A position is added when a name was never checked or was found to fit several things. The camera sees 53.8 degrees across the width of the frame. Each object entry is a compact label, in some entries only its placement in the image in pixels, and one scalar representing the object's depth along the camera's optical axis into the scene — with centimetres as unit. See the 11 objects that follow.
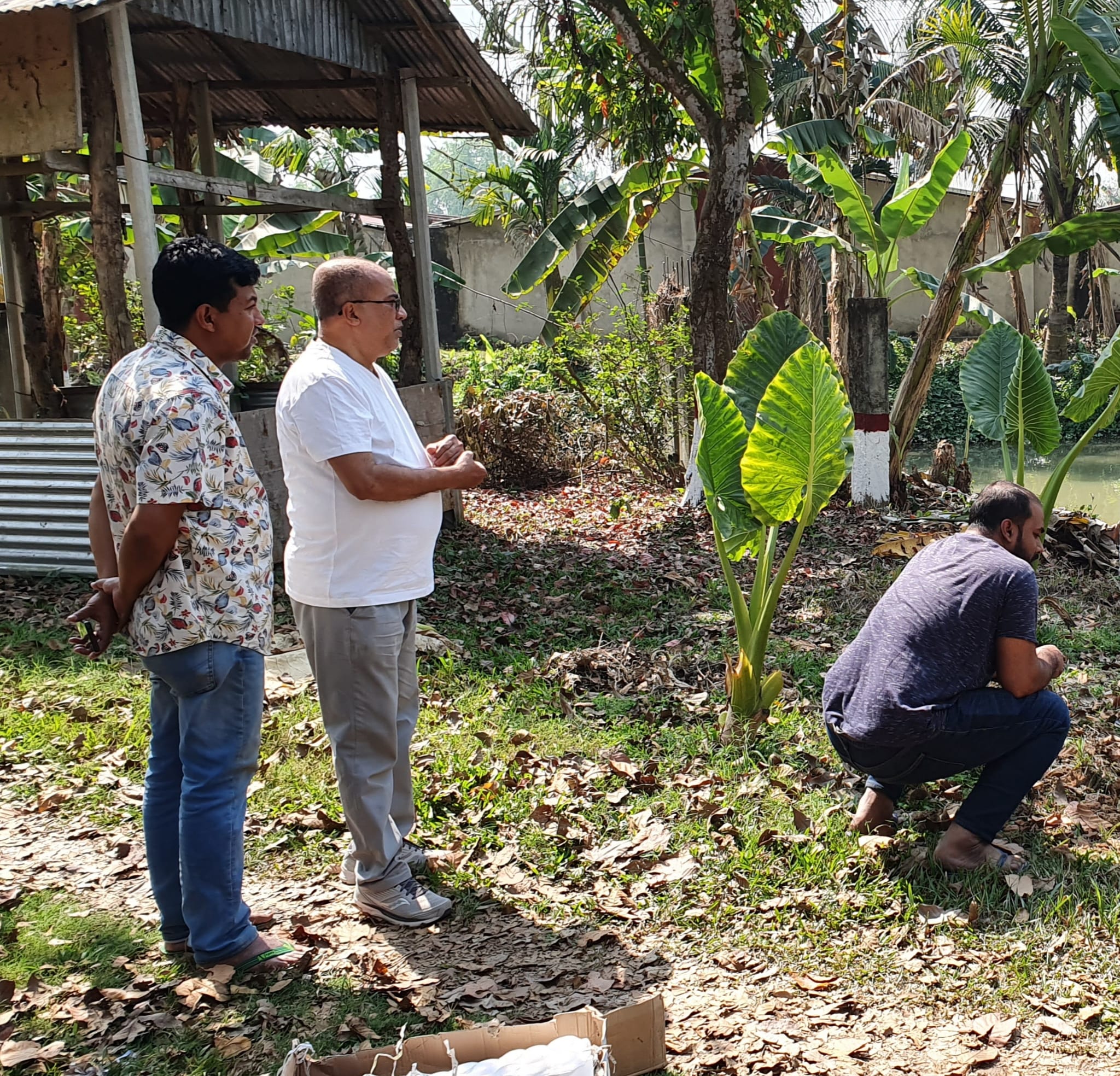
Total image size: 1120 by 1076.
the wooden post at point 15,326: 1045
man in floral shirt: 308
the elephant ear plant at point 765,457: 487
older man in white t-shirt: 347
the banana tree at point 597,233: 1227
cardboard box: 261
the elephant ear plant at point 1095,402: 810
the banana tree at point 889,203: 1031
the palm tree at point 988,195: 1012
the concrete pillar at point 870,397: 1098
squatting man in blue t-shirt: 385
